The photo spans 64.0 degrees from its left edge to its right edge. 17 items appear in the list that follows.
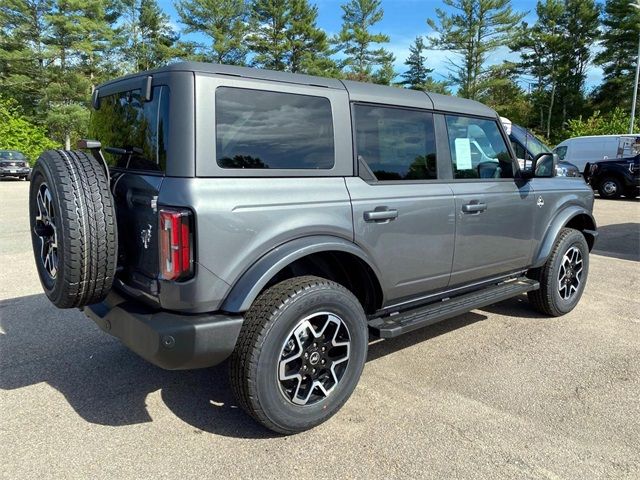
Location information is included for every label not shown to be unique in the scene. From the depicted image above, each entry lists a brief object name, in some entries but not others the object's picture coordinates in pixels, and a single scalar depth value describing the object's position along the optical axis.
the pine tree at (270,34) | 39.56
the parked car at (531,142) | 9.98
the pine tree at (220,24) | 39.25
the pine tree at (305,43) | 39.38
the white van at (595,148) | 18.84
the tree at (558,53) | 42.56
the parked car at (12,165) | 24.62
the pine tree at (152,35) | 42.12
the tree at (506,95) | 42.88
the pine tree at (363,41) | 43.09
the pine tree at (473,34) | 41.00
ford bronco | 2.56
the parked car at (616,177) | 16.58
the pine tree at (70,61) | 34.22
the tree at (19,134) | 31.77
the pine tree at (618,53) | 38.62
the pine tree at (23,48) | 33.53
